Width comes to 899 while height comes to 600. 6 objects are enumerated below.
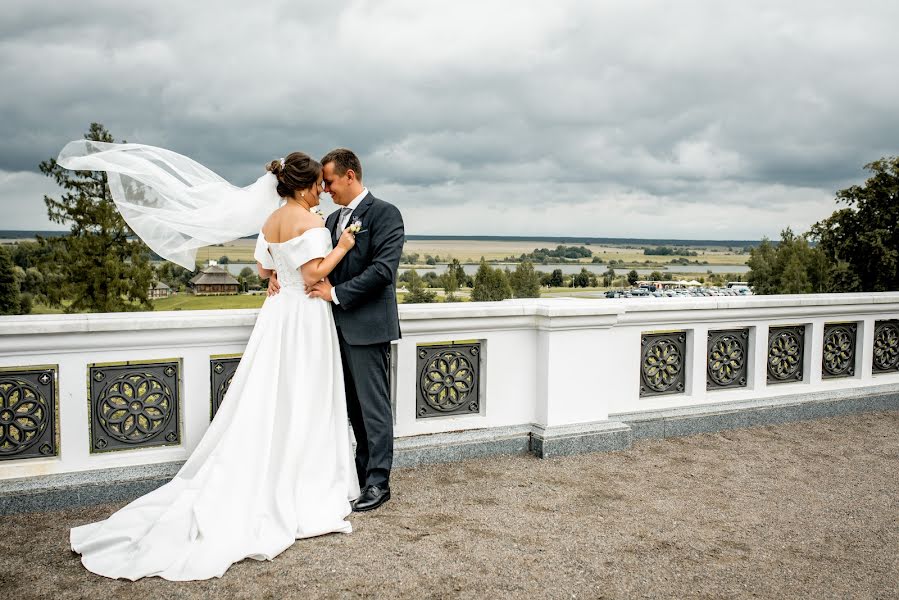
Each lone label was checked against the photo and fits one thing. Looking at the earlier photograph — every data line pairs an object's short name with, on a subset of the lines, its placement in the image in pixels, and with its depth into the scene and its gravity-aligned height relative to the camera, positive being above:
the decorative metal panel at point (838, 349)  7.38 -0.91
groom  4.47 -0.28
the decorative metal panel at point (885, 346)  7.68 -0.90
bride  3.90 -0.83
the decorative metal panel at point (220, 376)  4.83 -0.80
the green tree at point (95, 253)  27.47 +0.26
